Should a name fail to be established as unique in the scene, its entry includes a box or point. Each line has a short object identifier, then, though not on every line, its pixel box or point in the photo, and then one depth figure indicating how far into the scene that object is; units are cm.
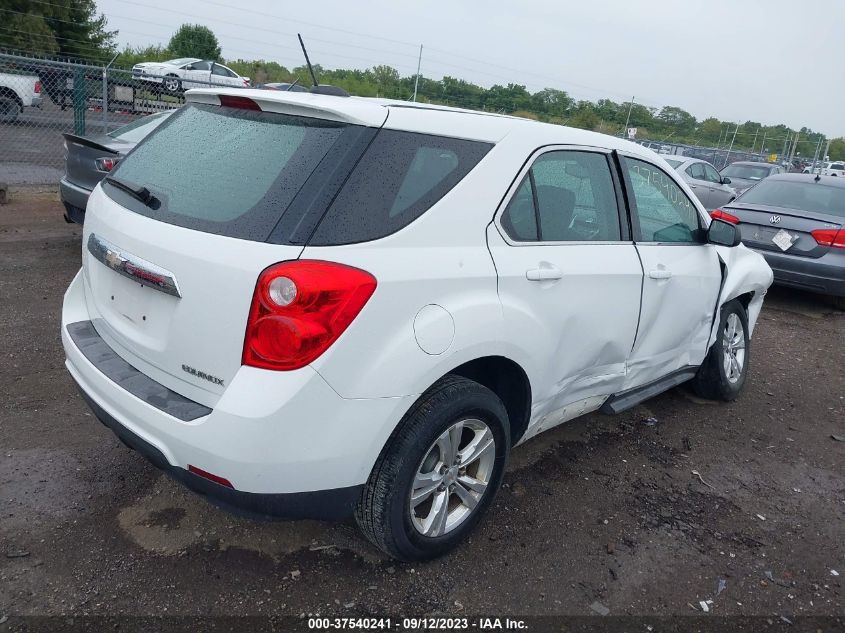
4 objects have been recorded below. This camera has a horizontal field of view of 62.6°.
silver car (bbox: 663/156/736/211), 1420
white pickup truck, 1144
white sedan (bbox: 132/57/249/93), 2098
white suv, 223
